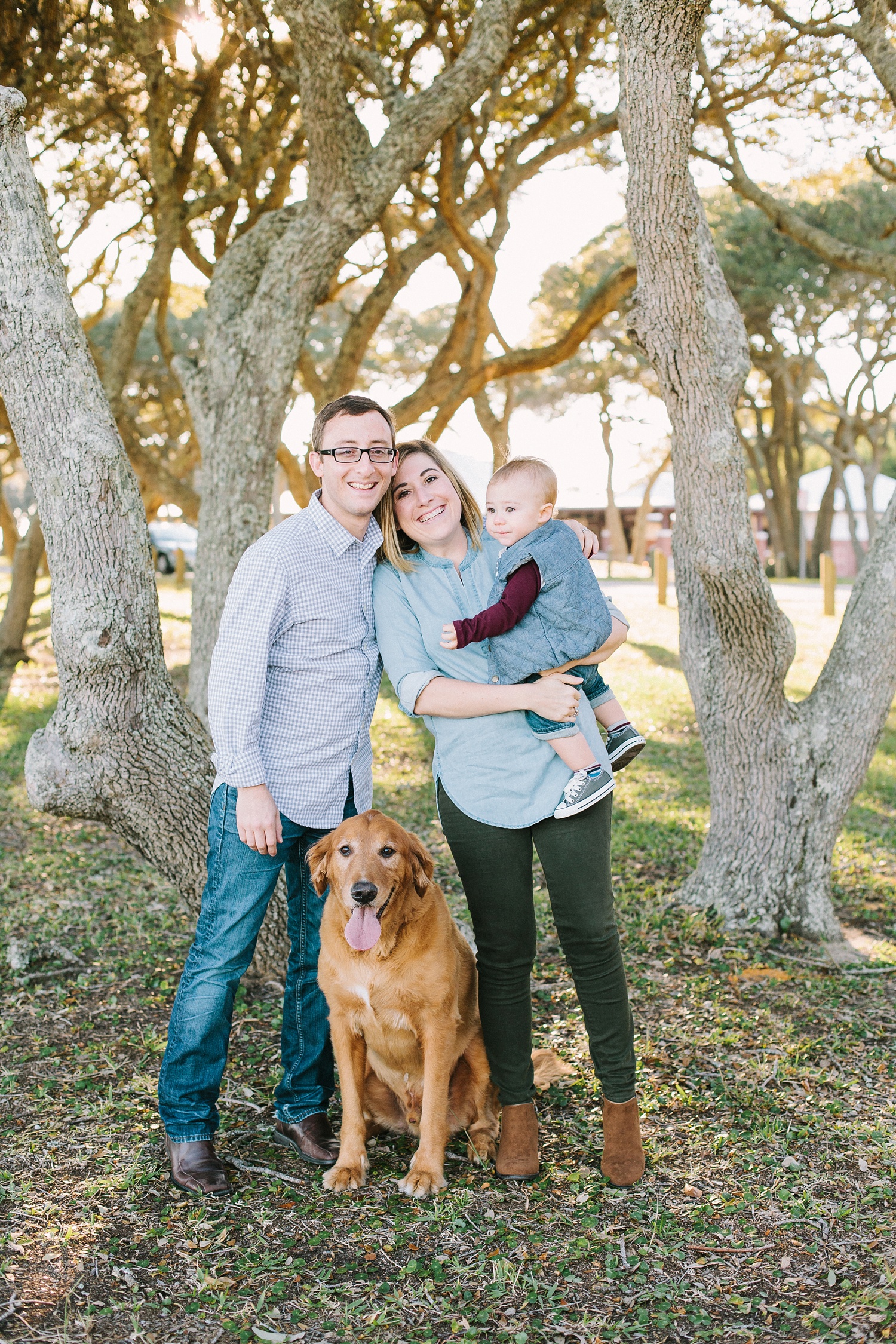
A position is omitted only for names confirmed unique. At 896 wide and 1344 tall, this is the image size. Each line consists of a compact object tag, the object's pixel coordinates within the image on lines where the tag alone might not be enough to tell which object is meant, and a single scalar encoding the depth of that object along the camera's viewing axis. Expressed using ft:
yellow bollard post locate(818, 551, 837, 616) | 59.88
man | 10.28
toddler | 10.16
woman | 10.27
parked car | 101.50
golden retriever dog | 10.36
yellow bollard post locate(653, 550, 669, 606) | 65.82
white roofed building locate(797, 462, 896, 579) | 135.33
